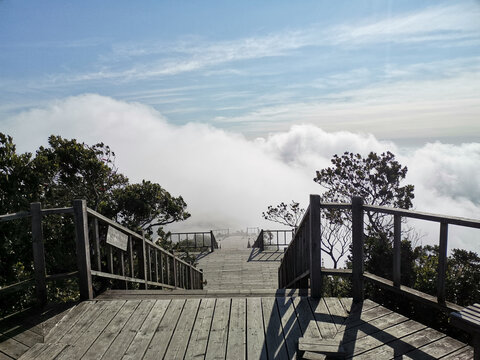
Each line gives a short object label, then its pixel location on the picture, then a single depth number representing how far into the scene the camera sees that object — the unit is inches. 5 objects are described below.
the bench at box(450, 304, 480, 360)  89.7
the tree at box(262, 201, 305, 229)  872.3
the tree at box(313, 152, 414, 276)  539.2
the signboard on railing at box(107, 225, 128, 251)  186.9
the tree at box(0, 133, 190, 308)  273.0
